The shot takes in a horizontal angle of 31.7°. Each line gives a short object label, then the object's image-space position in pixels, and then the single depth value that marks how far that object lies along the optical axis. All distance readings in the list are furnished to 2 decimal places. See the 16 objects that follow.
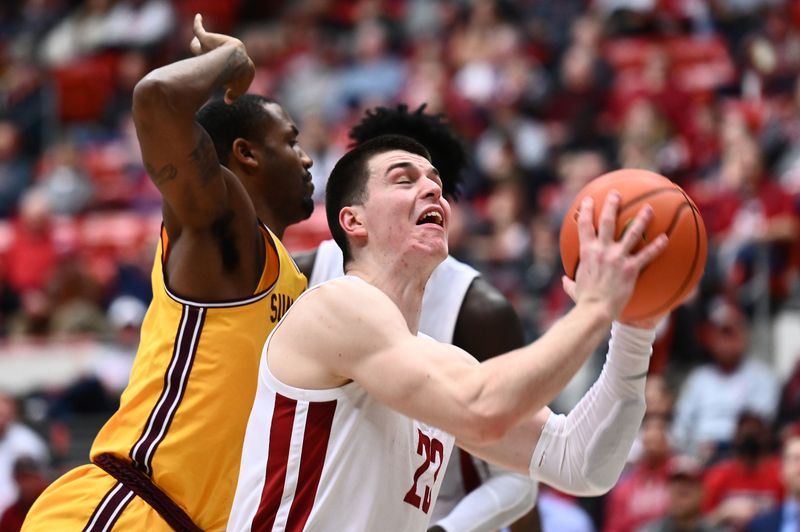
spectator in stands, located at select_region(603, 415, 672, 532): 8.91
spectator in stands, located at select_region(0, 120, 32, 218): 16.25
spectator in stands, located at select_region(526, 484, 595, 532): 8.55
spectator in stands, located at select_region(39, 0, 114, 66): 19.00
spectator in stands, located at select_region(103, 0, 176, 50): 18.41
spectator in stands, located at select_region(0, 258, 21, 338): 13.65
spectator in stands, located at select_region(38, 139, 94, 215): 15.78
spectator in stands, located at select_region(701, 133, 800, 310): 10.29
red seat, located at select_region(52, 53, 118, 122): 18.08
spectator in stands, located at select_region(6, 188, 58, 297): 14.14
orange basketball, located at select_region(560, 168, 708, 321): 3.38
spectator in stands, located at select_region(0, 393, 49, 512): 10.44
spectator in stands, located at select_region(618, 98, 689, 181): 11.91
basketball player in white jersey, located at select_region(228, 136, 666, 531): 3.32
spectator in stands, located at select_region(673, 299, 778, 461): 9.59
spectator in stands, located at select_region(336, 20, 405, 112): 16.38
